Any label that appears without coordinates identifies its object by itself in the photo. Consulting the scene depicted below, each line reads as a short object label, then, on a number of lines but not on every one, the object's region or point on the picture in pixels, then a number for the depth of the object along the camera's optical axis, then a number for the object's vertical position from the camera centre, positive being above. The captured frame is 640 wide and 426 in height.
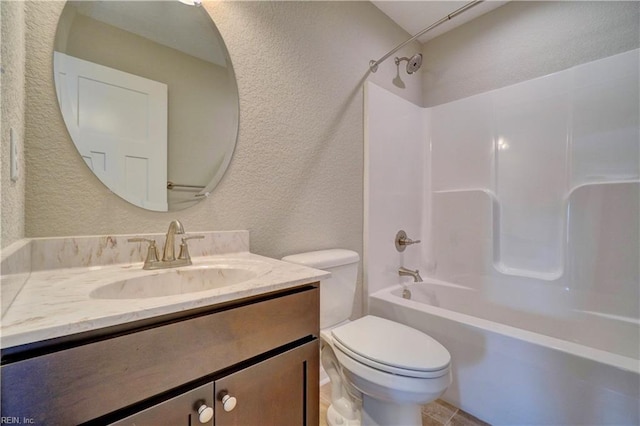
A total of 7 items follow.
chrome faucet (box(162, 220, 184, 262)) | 0.95 -0.11
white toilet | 0.95 -0.57
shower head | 1.86 +1.07
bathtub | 1.02 -0.67
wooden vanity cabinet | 0.44 -0.33
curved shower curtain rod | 1.47 +1.06
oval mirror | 0.89 +0.44
